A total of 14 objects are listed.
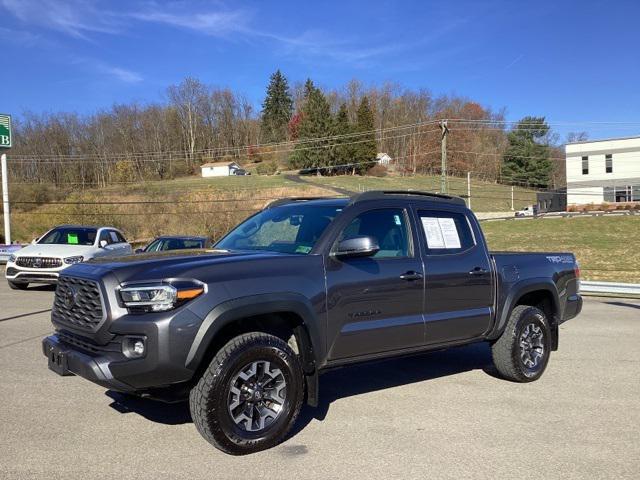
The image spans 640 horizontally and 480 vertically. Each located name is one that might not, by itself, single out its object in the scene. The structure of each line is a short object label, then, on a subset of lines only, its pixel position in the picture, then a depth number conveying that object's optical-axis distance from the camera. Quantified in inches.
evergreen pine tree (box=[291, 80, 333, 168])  3624.5
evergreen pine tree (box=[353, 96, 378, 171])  3750.0
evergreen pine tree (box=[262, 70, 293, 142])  4584.2
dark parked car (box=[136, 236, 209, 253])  590.7
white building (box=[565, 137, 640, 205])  2458.2
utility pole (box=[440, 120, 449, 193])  1183.8
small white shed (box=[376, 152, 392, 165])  3986.2
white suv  519.8
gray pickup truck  149.8
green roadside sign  1035.3
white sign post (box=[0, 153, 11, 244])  1041.5
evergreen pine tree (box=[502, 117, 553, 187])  3526.1
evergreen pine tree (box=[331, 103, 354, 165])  3681.1
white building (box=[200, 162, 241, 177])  3846.0
